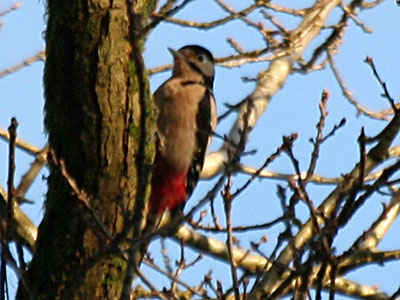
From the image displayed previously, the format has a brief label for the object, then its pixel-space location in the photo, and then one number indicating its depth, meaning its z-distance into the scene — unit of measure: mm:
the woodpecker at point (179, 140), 13086
